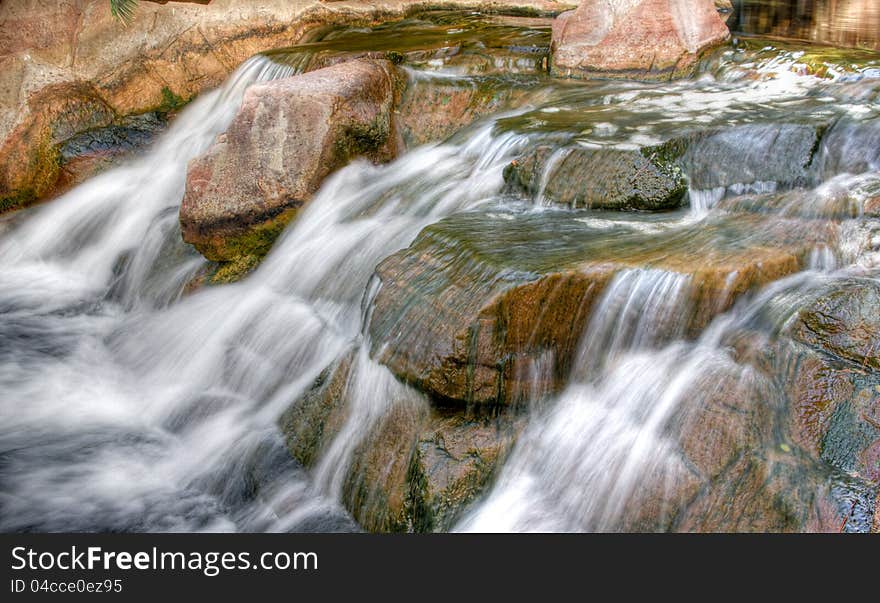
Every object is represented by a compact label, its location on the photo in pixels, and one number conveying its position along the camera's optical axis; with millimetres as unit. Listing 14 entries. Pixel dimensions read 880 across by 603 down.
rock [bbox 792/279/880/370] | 3422
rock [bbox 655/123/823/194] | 4910
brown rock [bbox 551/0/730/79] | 6992
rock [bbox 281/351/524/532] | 3719
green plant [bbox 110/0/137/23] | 8352
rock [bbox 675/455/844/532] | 3084
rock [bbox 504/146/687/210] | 4867
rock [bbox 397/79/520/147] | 6883
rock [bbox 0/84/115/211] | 8109
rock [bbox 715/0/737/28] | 8923
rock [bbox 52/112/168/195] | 8172
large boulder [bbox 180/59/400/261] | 6059
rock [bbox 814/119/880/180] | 4797
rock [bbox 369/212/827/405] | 3791
